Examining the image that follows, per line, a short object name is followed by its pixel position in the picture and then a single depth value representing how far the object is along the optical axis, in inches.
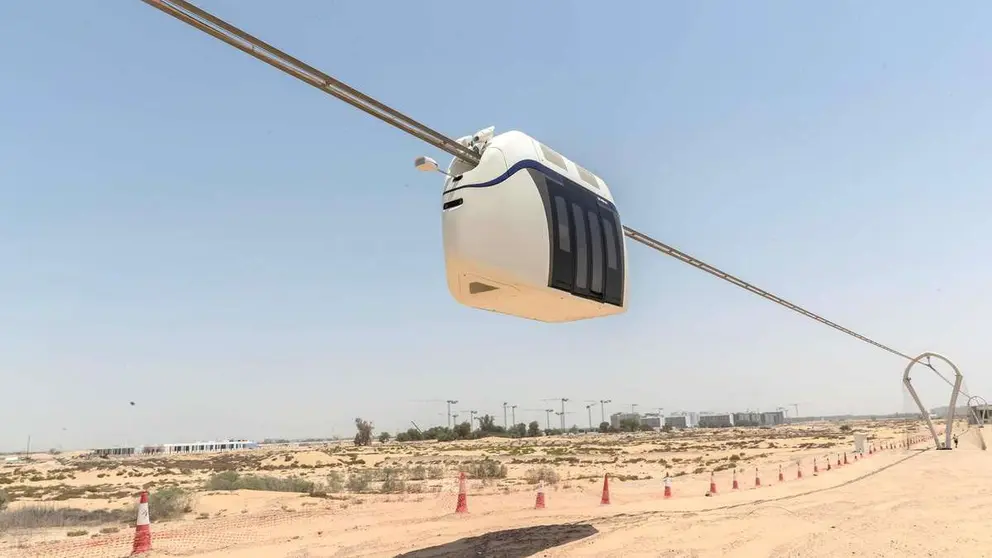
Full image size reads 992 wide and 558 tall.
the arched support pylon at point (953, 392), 1620.3
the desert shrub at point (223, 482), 1114.1
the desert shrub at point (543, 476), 1196.5
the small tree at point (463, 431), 6476.4
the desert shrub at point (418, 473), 1383.4
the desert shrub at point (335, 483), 1129.9
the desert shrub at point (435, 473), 1396.4
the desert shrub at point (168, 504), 725.9
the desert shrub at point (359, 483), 1111.8
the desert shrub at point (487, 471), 1381.6
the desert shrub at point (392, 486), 1028.4
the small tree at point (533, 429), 7253.9
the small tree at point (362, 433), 6294.3
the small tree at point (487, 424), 7145.7
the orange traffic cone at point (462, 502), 637.9
